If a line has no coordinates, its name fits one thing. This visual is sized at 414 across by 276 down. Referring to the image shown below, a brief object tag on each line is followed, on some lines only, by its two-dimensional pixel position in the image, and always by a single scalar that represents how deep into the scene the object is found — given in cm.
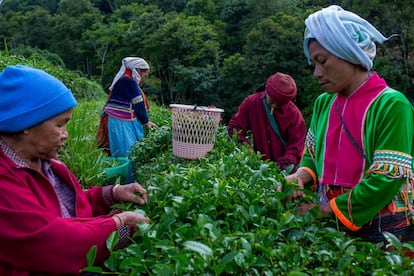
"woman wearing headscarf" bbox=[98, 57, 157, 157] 581
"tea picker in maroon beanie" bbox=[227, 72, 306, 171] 405
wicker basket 344
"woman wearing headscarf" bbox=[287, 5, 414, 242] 182
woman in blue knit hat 158
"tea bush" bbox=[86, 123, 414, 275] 139
